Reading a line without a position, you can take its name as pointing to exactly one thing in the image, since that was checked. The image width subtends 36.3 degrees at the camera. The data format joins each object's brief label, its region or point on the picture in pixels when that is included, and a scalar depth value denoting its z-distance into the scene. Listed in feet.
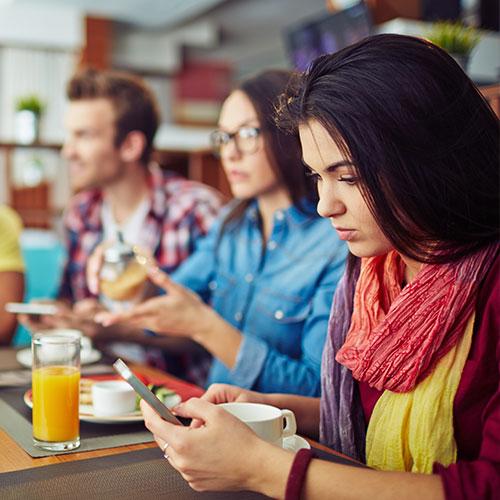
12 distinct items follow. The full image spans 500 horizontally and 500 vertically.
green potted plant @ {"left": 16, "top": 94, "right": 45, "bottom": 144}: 13.73
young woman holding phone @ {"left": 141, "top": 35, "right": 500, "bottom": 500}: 3.21
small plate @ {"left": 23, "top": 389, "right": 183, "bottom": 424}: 3.97
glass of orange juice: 3.63
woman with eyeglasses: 5.42
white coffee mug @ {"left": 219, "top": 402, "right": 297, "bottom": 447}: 3.31
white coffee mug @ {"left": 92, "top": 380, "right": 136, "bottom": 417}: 4.05
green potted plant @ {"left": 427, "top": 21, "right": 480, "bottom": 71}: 7.67
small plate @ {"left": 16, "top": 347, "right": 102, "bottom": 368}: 5.63
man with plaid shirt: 8.54
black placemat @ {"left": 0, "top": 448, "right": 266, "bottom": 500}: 3.08
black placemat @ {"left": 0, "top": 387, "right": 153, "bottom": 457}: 3.70
